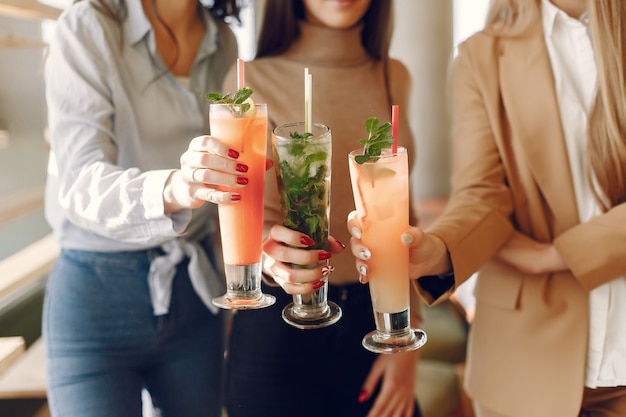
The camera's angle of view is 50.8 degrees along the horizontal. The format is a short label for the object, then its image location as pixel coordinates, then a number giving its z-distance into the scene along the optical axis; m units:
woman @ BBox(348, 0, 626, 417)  1.14
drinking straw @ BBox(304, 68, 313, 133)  0.88
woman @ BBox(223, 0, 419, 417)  1.17
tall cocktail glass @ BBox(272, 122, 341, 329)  0.87
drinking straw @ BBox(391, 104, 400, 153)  0.87
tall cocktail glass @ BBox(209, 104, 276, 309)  0.86
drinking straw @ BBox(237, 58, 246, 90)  0.91
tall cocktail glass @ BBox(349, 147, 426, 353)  0.87
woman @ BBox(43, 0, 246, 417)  1.04
